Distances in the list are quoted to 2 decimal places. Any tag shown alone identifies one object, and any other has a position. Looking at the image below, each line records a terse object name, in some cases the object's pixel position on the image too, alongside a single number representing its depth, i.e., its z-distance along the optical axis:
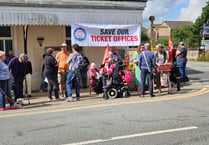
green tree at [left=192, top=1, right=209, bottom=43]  42.94
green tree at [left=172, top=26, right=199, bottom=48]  44.12
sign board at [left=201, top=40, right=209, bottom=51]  35.03
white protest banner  10.03
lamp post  11.86
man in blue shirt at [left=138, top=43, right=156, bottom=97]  8.77
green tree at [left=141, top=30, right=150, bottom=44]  64.06
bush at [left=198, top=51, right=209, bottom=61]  31.59
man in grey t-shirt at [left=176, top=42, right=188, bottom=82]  11.60
